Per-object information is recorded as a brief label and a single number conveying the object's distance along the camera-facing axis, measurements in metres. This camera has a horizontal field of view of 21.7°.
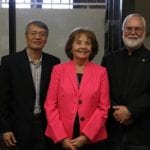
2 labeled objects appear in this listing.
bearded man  2.85
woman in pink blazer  2.76
